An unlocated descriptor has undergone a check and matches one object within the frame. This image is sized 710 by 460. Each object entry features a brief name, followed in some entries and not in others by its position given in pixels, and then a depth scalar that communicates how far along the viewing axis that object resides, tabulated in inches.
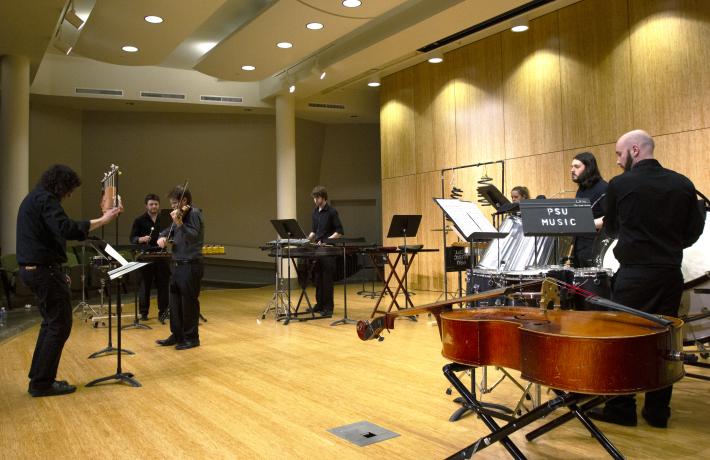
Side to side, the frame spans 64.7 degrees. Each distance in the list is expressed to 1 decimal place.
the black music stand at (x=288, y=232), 244.5
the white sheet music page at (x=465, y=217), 134.3
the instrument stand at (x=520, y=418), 74.3
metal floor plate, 105.7
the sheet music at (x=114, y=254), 155.6
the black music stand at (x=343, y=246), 247.4
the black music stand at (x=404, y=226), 252.4
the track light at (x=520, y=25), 295.1
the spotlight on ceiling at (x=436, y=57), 347.9
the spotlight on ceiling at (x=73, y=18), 242.8
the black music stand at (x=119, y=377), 150.8
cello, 64.2
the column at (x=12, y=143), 311.3
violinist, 193.6
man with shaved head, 107.5
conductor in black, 139.1
